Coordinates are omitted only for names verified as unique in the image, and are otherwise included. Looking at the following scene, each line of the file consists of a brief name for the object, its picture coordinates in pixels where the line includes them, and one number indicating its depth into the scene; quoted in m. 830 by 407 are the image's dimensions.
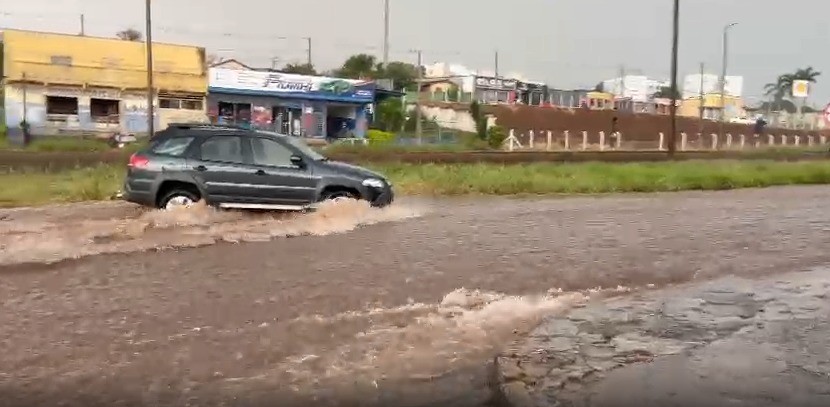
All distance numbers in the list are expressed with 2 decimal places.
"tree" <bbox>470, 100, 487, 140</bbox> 51.17
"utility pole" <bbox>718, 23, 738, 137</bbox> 52.97
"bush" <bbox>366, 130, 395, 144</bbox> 44.46
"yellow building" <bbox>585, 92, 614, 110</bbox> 86.32
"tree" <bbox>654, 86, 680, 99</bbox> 103.19
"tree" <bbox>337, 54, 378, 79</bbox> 76.25
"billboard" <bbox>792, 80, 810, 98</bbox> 81.56
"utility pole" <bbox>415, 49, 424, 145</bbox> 45.18
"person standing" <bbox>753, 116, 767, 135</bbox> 61.15
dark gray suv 13.49
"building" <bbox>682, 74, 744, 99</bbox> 99.50
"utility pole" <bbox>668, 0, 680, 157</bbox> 36.59
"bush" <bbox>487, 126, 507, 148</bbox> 45.79
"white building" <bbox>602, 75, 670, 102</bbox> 98.90
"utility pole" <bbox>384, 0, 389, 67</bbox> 50.19
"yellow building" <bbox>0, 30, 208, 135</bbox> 41.59
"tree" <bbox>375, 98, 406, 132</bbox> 55.16
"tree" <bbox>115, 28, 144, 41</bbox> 60.91
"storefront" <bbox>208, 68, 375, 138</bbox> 46.84
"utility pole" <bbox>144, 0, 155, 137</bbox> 33.69
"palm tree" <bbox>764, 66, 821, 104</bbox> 91.75
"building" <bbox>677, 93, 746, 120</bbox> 94.28
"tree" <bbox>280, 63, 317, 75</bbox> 64.23
